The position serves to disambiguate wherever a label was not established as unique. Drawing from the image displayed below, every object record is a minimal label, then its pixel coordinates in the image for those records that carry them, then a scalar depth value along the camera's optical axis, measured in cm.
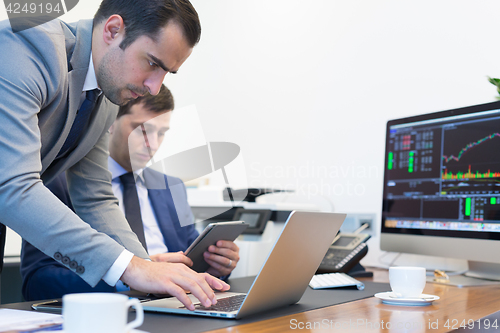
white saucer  92
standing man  83
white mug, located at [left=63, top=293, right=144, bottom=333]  48
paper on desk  64
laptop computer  76
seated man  172
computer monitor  133
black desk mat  70
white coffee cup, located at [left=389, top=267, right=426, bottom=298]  93
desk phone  142
